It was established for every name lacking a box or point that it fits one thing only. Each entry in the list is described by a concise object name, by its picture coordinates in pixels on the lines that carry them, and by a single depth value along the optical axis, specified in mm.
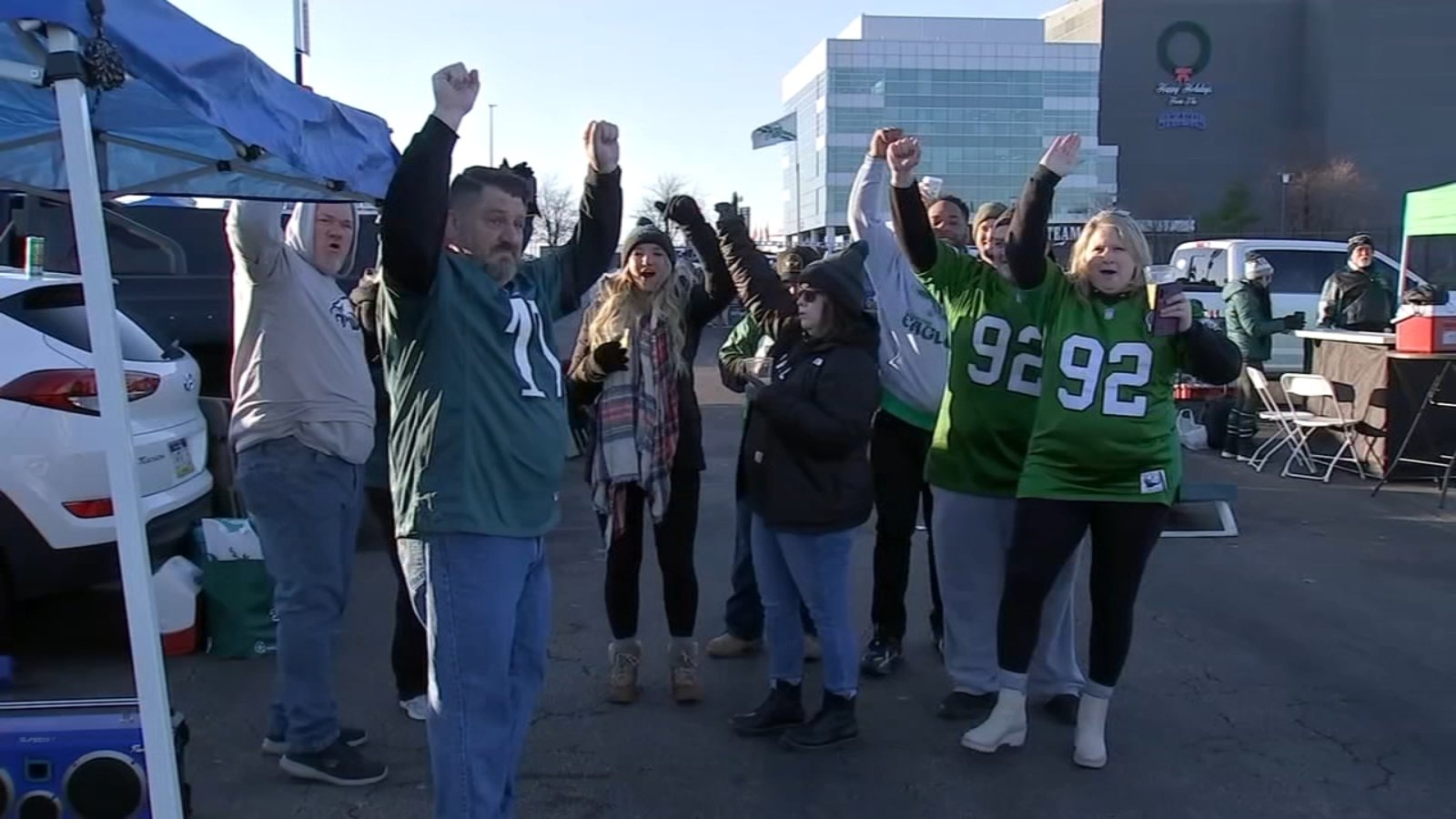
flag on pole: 61625
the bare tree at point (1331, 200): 72000
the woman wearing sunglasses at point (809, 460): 4242
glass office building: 81562
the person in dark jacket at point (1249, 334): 11094
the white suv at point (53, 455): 4918
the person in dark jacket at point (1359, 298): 11242
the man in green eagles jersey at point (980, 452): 4457
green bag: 5305
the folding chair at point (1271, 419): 10320
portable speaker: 3264
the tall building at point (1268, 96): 82875
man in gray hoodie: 3863
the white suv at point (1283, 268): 16000
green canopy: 11305
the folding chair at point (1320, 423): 9909
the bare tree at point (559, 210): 40419
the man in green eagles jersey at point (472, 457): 2906
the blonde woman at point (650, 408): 4590
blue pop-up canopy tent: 2408
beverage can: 5336
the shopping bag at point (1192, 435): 11547
